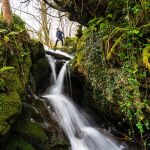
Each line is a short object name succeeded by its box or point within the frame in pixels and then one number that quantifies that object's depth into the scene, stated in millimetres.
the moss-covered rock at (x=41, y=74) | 6412
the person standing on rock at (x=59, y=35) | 10840
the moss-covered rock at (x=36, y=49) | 6437
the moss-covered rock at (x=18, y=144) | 3790
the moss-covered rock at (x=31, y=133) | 4063
